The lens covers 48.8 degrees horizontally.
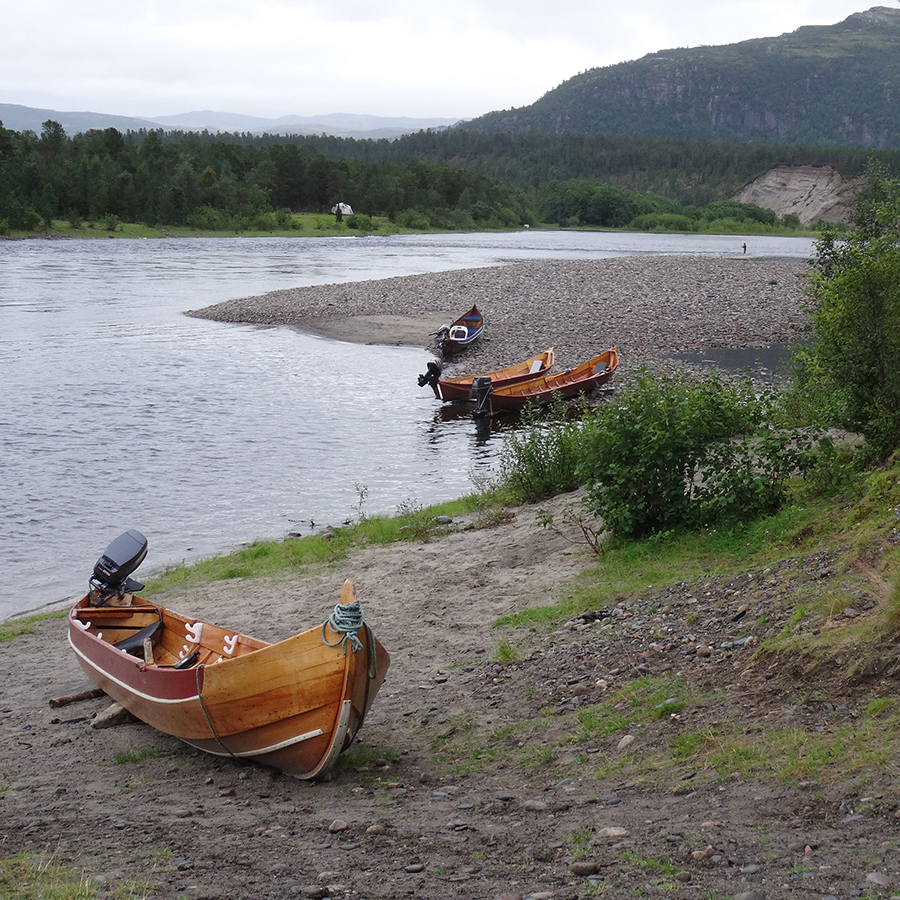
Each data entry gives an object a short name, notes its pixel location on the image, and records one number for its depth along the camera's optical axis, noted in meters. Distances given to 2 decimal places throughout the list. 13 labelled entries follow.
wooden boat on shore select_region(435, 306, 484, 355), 36.69
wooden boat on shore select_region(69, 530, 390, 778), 7.95
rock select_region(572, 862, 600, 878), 5.48
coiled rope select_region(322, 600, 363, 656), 7.88
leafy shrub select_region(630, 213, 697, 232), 157.75
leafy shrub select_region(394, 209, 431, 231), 138.75
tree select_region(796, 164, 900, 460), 11.59
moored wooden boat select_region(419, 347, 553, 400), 28.81
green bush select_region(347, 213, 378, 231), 130.12
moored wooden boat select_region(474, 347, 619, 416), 27.52
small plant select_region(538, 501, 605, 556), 13.08
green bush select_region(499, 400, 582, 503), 16.94
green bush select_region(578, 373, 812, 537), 12.17
